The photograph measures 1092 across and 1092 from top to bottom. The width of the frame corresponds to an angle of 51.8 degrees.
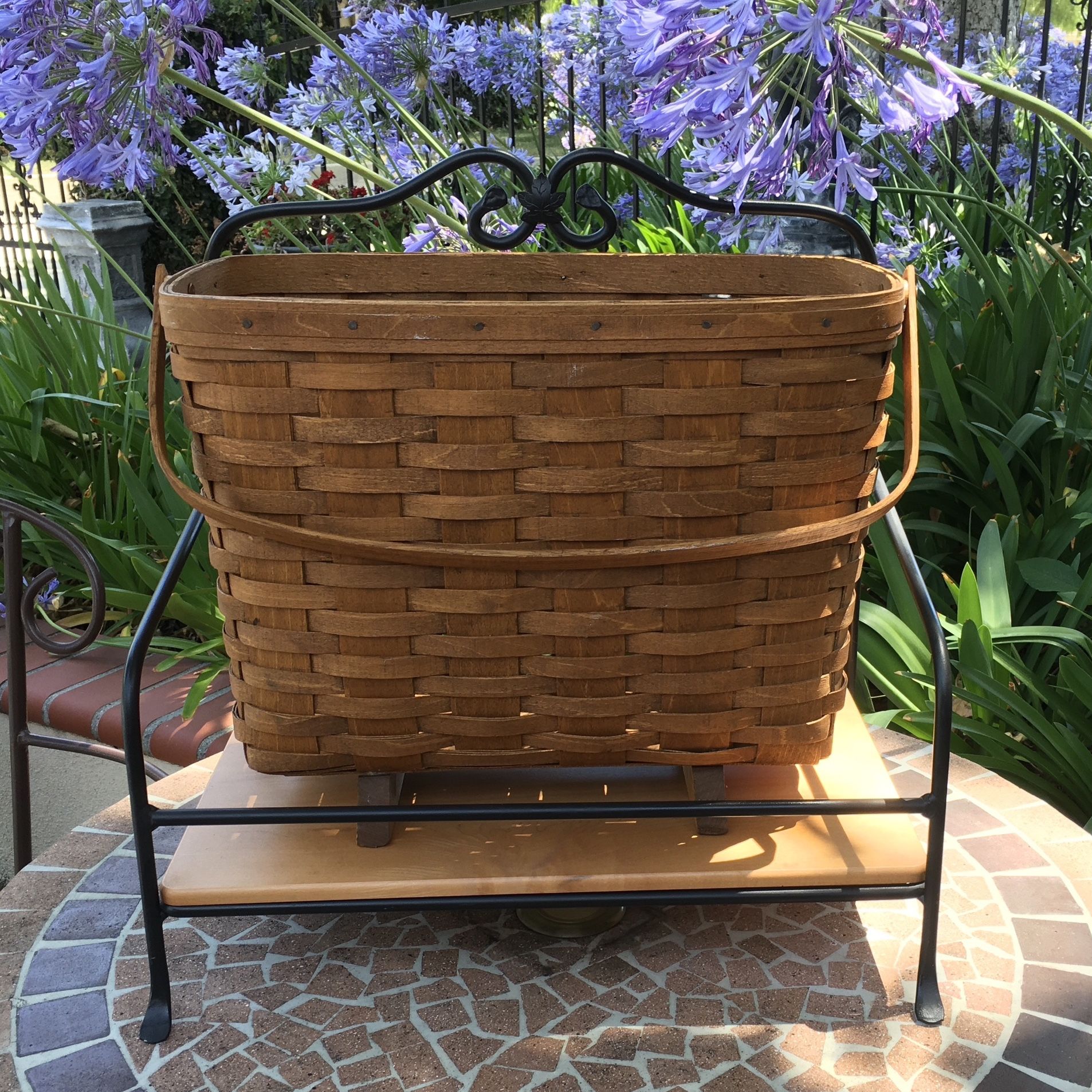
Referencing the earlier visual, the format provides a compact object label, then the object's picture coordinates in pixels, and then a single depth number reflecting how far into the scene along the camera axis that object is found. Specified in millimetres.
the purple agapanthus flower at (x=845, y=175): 1131
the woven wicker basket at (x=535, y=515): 752
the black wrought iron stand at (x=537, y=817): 851
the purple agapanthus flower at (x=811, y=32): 930
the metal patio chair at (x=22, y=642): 1315
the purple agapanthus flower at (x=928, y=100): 1013
